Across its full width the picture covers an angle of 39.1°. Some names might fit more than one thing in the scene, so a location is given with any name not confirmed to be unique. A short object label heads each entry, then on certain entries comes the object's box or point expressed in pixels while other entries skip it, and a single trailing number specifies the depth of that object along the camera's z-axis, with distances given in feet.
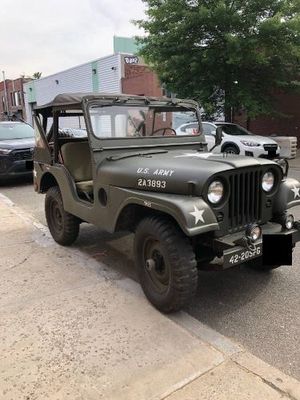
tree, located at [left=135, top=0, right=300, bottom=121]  45.37
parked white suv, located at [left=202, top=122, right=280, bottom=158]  43.24
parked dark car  34.35
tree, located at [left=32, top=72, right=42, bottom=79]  212.82
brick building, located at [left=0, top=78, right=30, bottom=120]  148.97
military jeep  11.03
